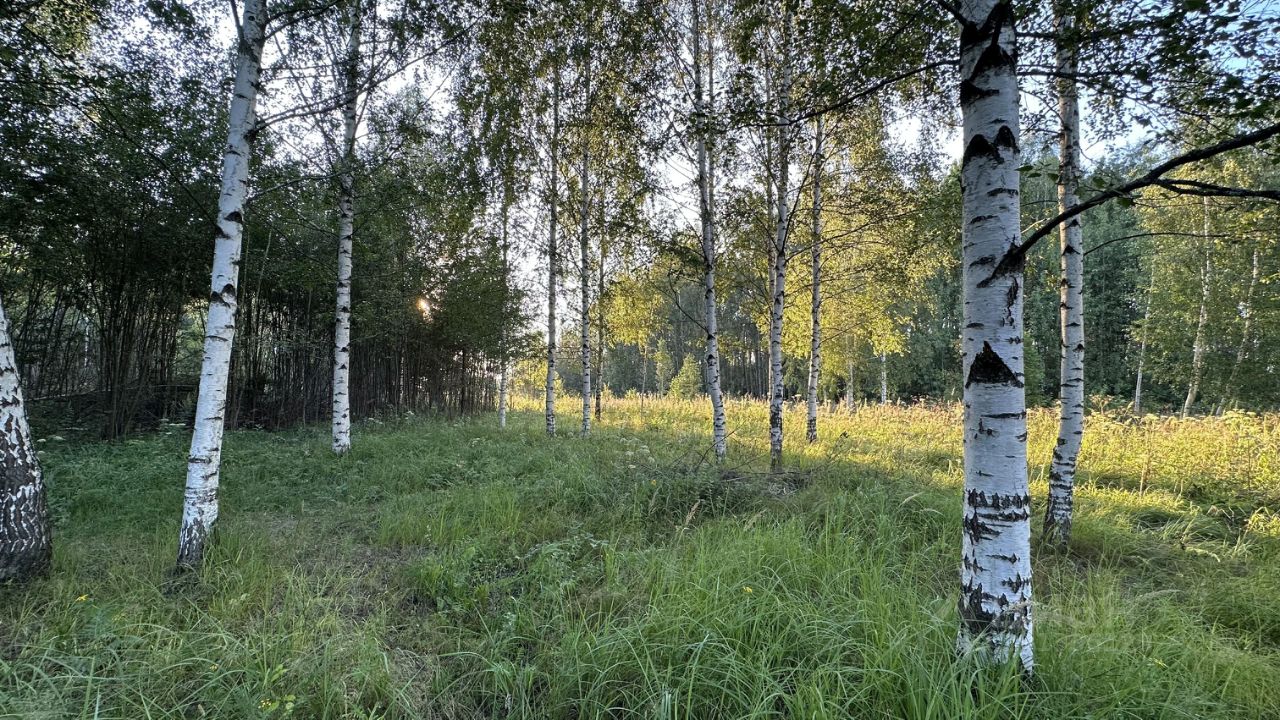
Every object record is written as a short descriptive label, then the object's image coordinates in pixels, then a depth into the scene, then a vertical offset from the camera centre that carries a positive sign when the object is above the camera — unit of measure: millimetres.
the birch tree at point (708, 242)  6711 +2195
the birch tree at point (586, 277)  9873 +2359
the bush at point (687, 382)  24016 -20
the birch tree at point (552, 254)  9508 +2913
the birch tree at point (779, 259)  6520 +1894
